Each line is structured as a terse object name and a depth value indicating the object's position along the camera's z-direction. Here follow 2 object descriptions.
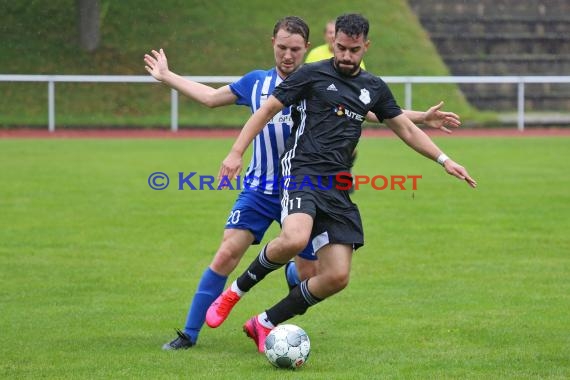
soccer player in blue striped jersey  12.97
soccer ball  11.66
